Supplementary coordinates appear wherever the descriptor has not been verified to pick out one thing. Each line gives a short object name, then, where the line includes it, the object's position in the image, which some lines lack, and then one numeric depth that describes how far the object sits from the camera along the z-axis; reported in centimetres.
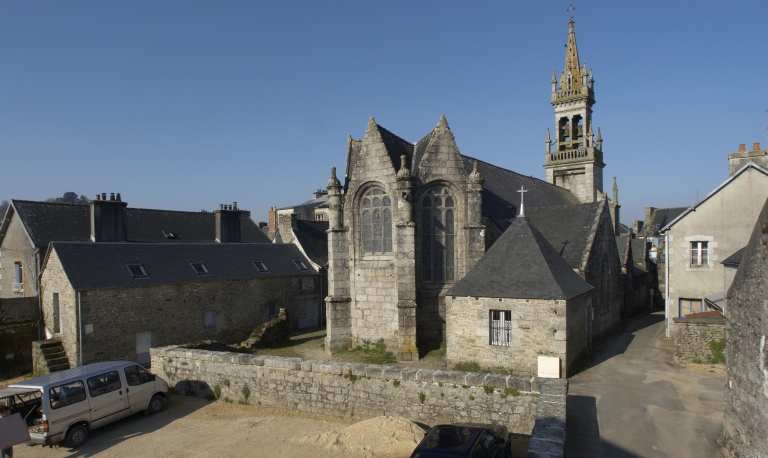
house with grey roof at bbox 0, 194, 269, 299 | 2081
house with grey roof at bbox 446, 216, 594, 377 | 1312
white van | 966
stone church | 1638
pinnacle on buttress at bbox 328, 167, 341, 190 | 1745
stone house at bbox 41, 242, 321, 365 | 1670
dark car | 680
